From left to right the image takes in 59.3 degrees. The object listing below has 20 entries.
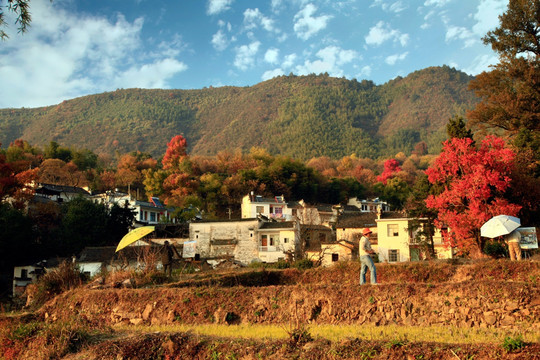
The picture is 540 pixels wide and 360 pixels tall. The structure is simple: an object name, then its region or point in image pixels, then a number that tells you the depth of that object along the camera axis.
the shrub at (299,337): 7.54
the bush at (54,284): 16.59
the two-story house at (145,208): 53.00
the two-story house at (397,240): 36.31
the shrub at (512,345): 6.18
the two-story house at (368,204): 64.06
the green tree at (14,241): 35.72
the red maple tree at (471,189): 22.50
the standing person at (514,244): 17.44
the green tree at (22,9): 10.78
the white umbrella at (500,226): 17.91
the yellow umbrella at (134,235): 18.32
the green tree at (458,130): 27.67
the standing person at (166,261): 21.61
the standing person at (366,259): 12.80
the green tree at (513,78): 29.84
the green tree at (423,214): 29.53
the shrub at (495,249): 22.08
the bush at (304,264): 24.44
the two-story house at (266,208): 53.03
